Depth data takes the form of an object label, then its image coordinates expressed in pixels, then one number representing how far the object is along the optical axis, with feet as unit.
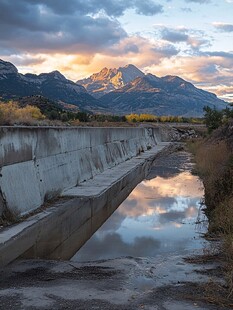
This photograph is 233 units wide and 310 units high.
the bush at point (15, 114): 91.97
